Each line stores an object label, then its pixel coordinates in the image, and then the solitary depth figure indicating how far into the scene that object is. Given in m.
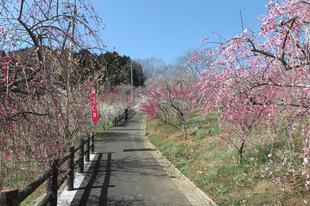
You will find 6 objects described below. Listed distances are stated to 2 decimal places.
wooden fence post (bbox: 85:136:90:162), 9.44
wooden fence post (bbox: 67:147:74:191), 6.00
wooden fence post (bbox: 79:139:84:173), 7.59
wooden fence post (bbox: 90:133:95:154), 11.13
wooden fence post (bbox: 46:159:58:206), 4.41
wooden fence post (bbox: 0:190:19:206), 2.59
